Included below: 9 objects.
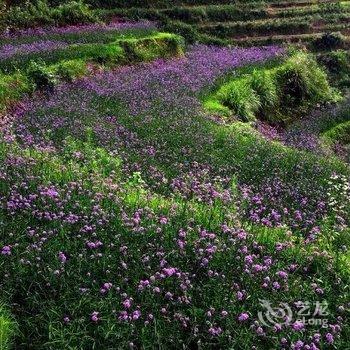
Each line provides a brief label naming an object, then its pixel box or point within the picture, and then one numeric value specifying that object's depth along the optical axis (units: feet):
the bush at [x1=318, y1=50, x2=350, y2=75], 140.26
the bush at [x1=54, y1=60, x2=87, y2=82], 66.74
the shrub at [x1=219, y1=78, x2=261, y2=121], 78.69
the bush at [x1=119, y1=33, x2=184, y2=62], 89.97
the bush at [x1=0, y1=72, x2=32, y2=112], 52.84
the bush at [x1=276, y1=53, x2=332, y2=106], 104.27
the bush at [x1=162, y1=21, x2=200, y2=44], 127.95
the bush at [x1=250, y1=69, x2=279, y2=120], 90.84
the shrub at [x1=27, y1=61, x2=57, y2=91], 60.08
